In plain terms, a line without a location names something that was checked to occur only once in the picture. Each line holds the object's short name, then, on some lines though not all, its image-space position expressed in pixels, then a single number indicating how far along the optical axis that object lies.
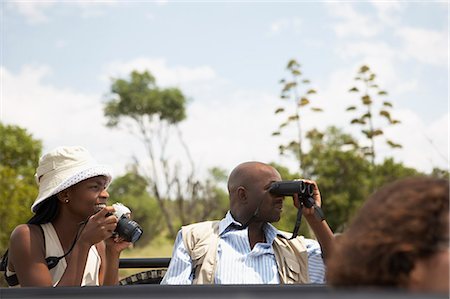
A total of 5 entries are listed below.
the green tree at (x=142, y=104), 22.81
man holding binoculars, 3.08
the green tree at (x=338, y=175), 16.33
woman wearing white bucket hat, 2.56
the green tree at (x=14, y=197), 12.47
